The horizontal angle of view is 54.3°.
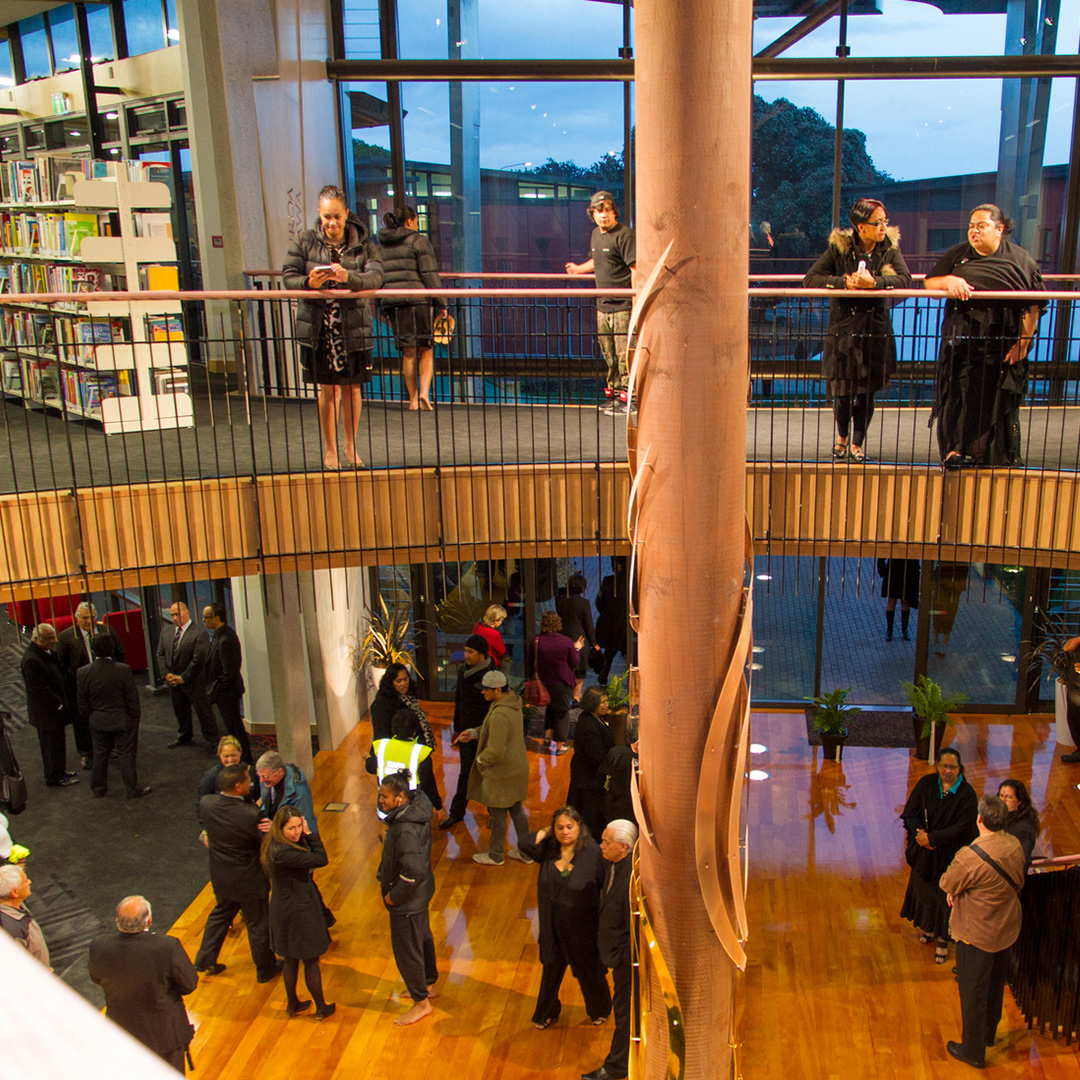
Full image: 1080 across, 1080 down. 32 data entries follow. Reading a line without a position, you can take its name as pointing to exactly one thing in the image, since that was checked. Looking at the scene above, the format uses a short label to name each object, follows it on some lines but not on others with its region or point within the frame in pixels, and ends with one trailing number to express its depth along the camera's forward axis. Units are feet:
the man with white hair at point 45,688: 28.63
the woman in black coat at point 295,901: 20.04
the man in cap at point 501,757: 25.29
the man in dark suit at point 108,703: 28.45
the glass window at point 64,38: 34.22
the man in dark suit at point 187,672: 31.00
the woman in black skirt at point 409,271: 25.67
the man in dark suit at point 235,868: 20.93
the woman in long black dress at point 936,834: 21.52
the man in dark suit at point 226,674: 30.04
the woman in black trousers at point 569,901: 19.17
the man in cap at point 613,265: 24.79
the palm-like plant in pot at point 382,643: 35.94
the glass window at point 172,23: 31.29
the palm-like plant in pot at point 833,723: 32.63
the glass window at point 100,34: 33.01
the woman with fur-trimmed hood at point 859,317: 20.89
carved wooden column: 9.83
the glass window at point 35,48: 36.01
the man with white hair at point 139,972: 16.67
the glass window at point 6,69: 38.47
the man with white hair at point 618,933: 18.40
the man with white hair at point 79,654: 30.07
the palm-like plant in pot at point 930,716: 32.65
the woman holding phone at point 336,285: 21.53
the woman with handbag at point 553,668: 31.17
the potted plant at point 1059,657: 32.14
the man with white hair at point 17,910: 16.40
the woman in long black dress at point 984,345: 20.66
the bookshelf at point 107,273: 28.37
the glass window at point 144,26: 31.83
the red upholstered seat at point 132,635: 37.76
